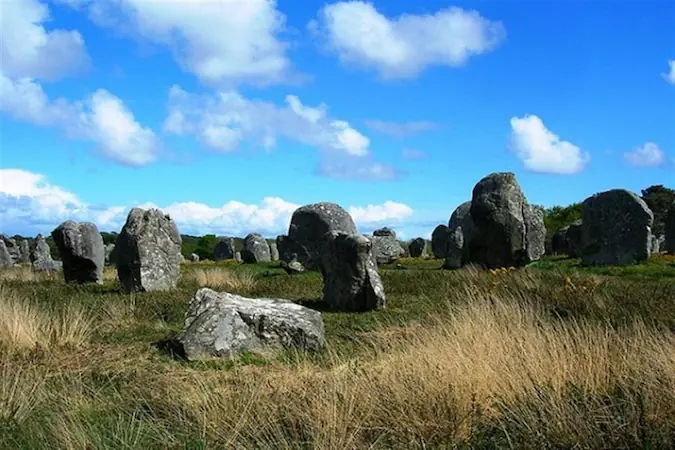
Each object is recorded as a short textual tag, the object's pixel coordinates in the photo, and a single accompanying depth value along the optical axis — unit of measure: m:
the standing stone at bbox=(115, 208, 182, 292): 16.22
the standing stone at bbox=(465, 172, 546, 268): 20.12
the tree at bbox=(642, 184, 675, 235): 59.17
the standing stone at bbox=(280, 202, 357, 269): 25.05
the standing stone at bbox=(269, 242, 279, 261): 44.03
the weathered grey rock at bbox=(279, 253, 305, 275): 22.62
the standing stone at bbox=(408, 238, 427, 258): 43.88
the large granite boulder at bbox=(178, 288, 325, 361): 8.67
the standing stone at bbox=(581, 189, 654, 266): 23.06
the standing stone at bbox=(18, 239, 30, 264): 43.12
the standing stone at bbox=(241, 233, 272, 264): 37.53
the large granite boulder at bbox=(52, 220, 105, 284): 19.42
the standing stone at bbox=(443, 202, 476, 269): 21.39
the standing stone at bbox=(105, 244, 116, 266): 42.23
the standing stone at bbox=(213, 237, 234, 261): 46.53
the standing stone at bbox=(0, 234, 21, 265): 41.03
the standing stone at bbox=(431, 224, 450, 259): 36.88
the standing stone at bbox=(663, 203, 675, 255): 30.34
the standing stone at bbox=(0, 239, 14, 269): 33.97
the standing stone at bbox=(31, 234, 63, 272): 31.44
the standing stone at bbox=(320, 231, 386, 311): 12.91
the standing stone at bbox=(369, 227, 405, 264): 30.08
